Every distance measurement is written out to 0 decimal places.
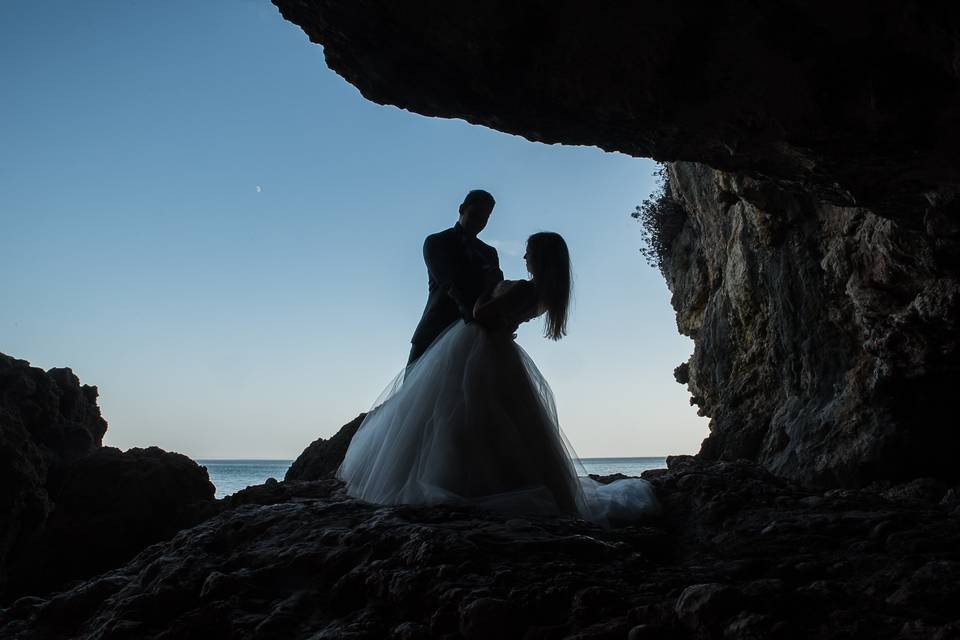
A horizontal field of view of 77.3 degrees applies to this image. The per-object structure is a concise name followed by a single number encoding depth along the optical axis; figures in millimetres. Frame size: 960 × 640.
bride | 3975
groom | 5211
